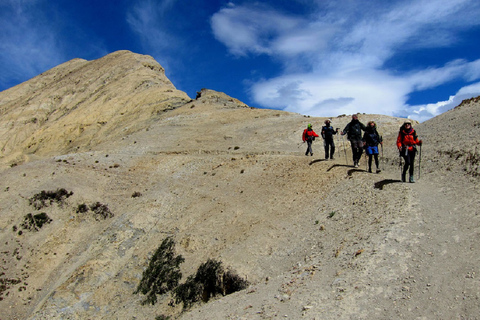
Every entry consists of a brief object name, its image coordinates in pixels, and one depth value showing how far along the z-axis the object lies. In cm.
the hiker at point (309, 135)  2038
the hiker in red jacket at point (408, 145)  1332
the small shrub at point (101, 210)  2256
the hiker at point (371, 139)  1508
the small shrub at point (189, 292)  1296
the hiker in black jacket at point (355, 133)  1625
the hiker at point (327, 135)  1827
